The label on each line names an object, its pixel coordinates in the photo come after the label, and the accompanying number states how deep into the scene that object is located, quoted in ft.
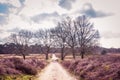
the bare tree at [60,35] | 201.24
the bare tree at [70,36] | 188.31
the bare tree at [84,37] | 178.19
